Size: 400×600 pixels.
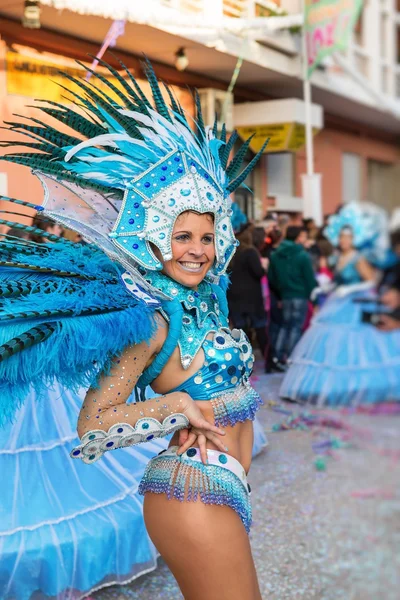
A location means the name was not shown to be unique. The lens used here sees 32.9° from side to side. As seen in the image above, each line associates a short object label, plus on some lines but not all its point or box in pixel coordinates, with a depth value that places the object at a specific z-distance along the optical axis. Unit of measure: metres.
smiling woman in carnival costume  1.70
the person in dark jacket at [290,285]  6.48
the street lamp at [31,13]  5.85
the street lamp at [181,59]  7.53
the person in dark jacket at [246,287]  6.58
